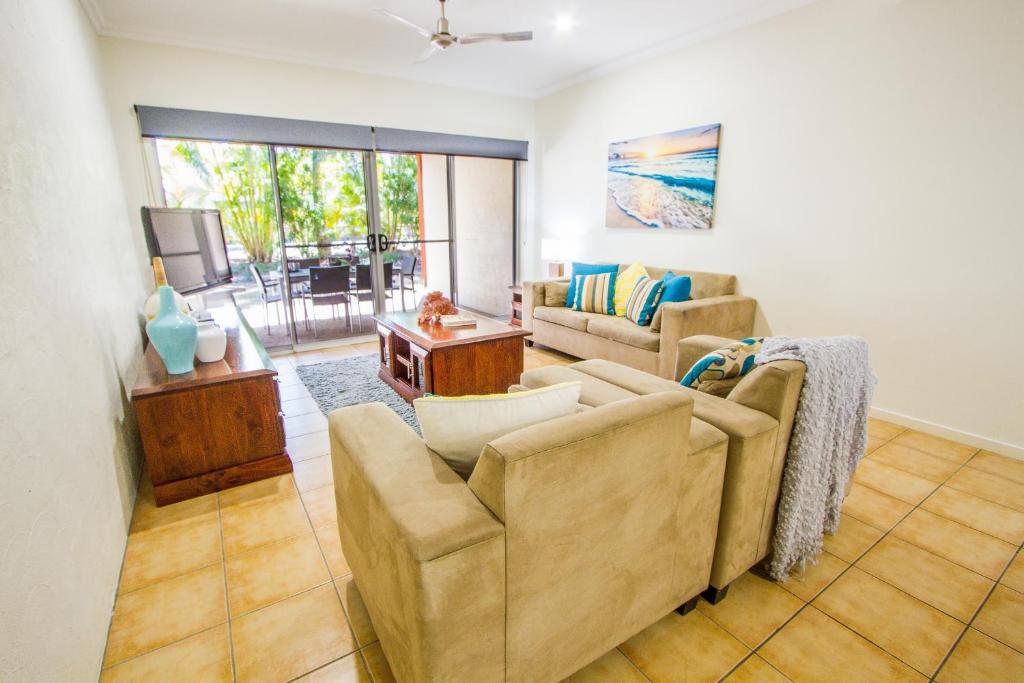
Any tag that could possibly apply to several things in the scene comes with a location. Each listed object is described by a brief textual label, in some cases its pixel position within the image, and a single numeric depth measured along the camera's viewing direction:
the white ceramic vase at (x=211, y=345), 2.49
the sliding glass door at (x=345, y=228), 4.40
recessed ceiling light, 3.50
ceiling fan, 3.04
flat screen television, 3.14
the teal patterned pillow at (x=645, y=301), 3.82
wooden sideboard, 2.18
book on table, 3.42
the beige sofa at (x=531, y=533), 1.01
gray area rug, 3.33
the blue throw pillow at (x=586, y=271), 4.55
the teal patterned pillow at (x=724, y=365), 1.79
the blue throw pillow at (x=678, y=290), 3.74
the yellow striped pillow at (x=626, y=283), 4.18
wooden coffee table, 3.08
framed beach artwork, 3.90
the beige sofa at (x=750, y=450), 1.52
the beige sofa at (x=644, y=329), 3.42
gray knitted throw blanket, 1.61
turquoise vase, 2.28
